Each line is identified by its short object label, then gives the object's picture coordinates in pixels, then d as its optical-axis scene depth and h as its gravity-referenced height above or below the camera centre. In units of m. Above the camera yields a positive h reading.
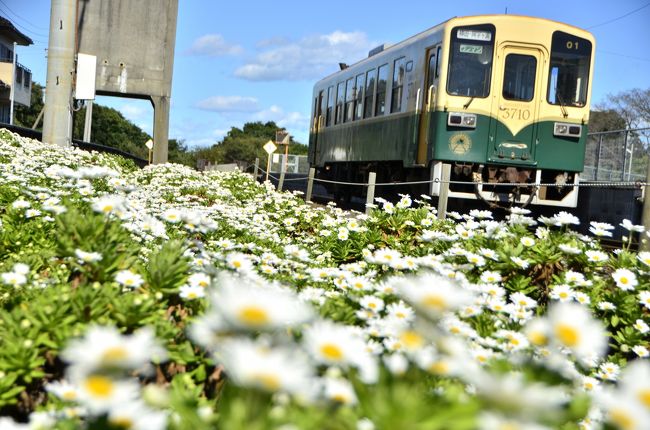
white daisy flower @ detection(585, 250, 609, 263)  4.44 -0.36
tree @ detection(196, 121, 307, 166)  88.38 +2.46
